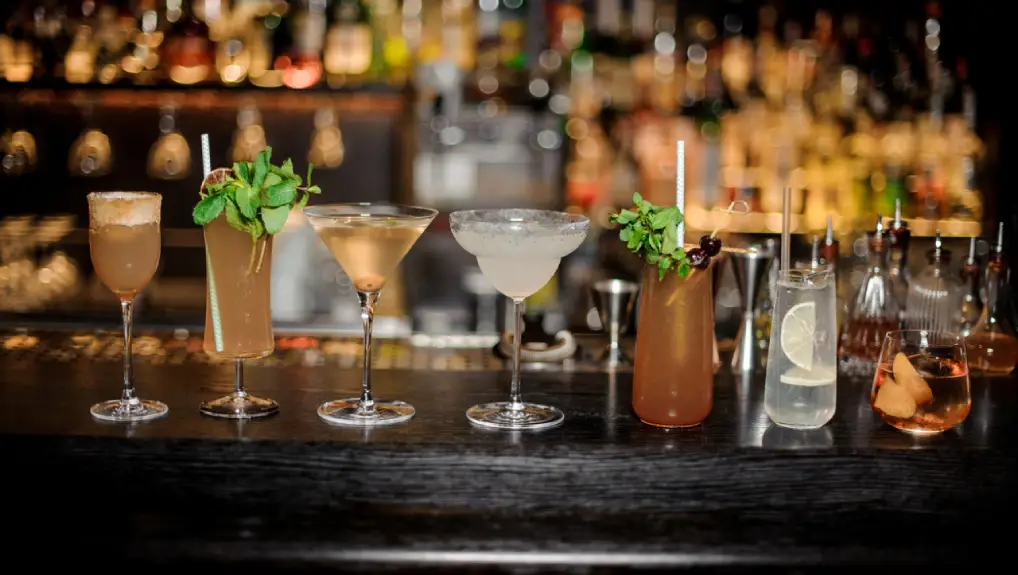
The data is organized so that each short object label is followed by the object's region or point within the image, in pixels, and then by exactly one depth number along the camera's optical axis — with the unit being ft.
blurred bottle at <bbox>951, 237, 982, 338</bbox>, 5.74
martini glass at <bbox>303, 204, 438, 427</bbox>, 4.54
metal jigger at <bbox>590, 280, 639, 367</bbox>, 6.32
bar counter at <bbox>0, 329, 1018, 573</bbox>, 4.18
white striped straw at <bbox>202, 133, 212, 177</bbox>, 4.60
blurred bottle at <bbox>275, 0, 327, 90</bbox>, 12.63
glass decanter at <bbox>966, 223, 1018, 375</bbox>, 5.65
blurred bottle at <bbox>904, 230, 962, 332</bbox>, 5.68
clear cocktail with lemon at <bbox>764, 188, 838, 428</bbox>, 4.51
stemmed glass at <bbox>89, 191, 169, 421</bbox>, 4.62
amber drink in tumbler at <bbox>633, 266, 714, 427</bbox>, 4.53
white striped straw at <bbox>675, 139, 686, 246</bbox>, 4.33
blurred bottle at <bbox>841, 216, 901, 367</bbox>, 5.66
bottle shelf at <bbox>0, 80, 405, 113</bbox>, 12.27
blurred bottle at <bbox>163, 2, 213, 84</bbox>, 12.66
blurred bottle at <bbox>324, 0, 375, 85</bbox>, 13.07
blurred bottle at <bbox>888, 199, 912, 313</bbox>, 5.60
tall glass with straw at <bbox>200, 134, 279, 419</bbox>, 4.58
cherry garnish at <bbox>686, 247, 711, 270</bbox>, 4.49
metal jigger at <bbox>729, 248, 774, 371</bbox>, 5.77
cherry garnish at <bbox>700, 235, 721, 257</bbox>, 4.49
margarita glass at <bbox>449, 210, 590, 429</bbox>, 4.50
